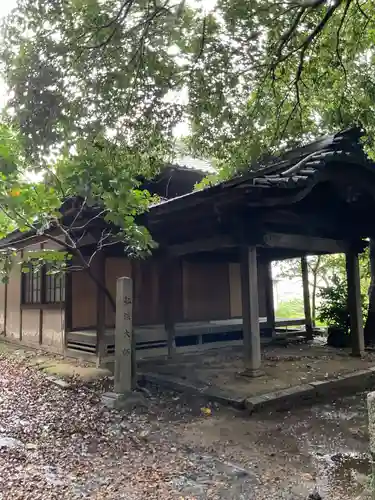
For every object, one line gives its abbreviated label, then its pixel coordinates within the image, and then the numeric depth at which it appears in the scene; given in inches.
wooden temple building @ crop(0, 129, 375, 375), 242.7
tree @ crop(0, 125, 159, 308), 175.8
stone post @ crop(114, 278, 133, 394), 219.8
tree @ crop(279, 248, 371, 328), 523.7
